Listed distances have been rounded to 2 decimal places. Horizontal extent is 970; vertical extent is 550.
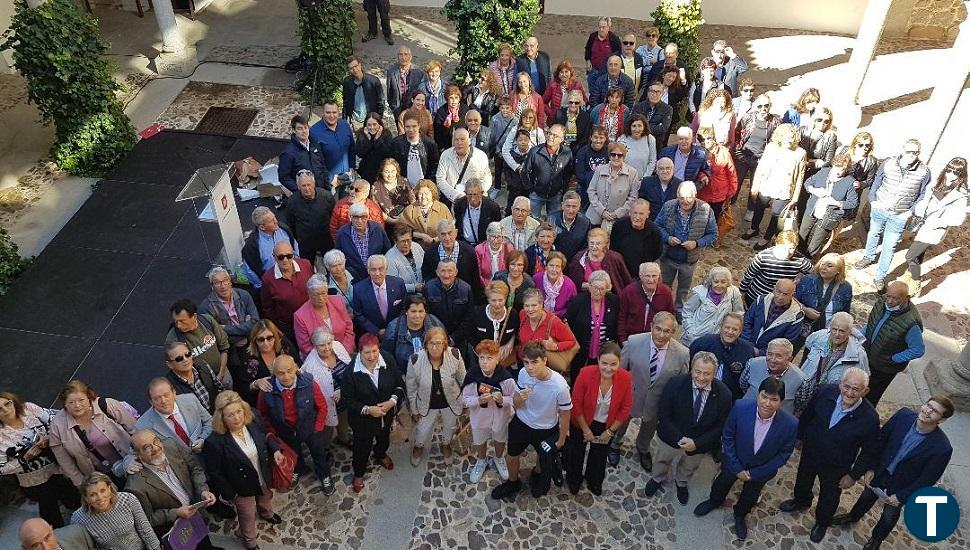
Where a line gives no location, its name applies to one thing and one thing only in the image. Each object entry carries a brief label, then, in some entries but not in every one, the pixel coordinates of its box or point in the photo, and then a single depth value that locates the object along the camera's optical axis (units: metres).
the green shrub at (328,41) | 12.76
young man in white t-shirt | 6.16
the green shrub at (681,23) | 11.74
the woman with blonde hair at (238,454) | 5.83
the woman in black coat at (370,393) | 6.45
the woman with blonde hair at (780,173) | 9.12
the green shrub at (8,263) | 9.49
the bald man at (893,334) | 6.91
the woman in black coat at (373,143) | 9.39
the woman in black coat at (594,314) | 6.96
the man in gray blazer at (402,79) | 10.77
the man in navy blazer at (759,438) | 6.00
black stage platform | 8.41
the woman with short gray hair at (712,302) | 7.01
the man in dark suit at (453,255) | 7.52
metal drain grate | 12.80
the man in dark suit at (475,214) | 8.27
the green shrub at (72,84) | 10.61
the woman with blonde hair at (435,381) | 6.56
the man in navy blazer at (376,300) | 7.28
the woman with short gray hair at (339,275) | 7.26
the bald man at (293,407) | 6.25
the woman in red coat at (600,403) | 6.23
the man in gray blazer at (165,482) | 5.61
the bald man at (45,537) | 4.93
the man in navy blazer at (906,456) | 5.84
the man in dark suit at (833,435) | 6.03
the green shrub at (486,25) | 11.59
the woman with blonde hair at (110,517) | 5.26
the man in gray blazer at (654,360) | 6.46
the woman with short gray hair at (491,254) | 7.62
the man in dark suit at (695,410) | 6.17
